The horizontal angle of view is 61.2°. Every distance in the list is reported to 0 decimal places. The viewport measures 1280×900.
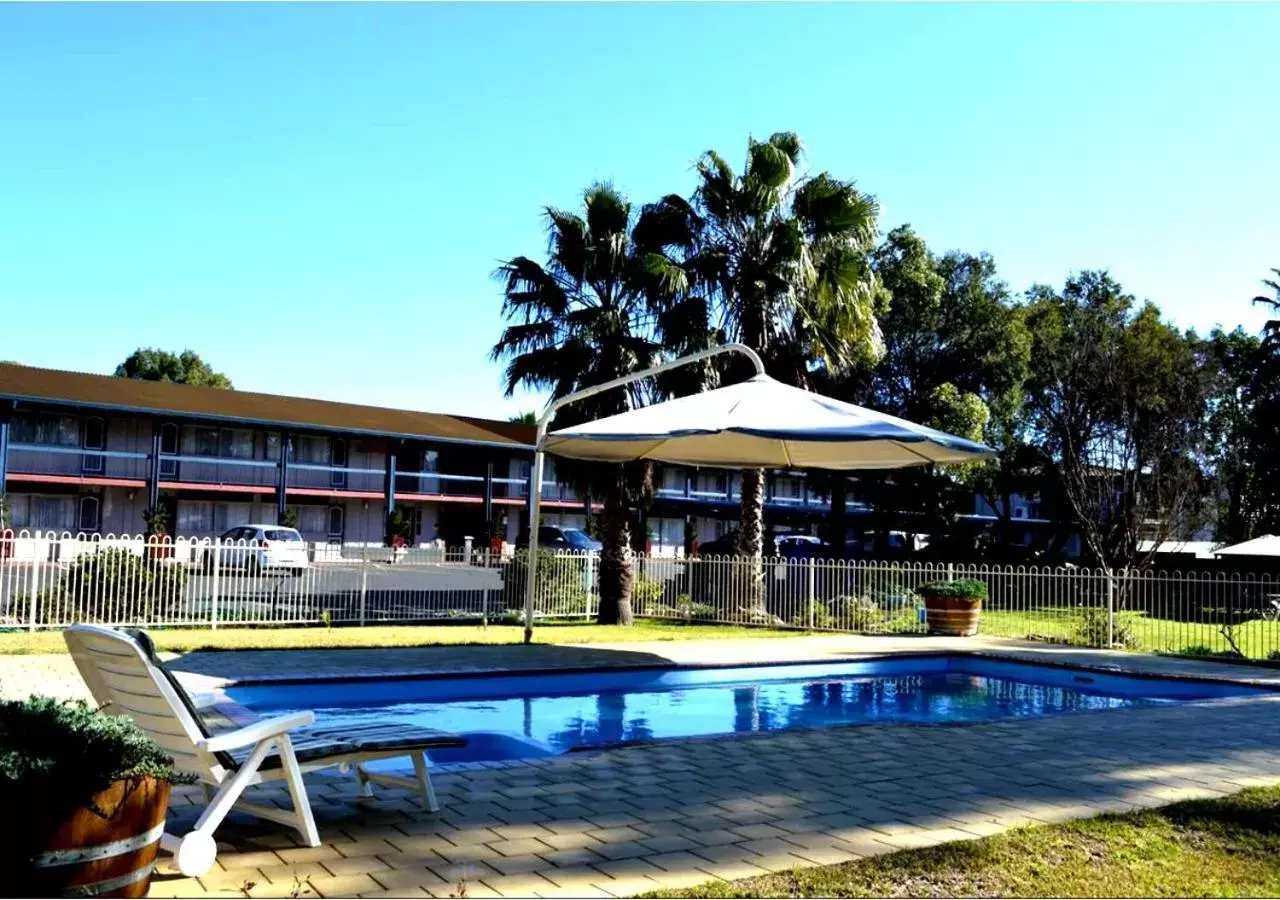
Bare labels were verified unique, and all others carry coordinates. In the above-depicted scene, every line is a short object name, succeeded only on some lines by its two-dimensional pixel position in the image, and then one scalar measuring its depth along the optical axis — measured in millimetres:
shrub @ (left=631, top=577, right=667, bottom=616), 21438
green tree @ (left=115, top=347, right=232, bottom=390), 64938
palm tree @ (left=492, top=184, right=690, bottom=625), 19516
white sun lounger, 4441
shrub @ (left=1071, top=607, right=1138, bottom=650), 17328
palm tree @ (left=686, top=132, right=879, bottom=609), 20203
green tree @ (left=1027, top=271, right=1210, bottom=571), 27734
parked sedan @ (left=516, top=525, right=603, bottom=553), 38603
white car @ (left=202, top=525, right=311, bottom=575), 16922
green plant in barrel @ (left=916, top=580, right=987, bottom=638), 18109
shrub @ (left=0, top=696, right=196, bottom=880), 3557
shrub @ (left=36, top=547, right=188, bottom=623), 15773
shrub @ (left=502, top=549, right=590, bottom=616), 20672
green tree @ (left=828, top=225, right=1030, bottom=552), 37719
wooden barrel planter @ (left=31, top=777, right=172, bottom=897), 3623
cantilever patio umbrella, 11672
